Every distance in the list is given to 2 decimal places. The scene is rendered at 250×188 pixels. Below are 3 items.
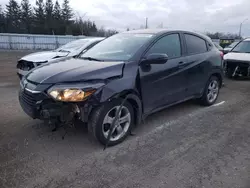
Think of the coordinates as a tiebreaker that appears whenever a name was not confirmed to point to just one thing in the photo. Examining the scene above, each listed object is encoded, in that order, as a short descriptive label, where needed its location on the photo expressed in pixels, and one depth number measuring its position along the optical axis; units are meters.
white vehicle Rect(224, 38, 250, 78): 8.45
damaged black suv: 3.00
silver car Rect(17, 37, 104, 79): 6.66
